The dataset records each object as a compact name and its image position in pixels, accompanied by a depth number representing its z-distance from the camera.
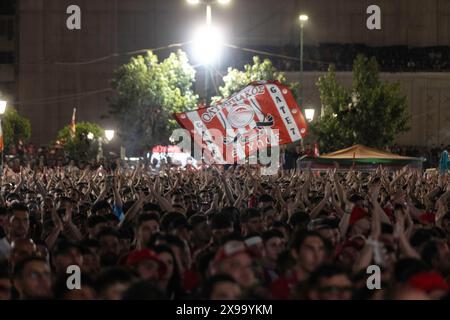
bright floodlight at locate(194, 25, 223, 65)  50.61
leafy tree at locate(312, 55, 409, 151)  43.25
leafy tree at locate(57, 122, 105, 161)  40.12
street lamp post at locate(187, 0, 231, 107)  28.44
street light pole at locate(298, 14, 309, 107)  39.47
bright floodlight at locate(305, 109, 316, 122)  36.50
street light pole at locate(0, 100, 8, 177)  24.98
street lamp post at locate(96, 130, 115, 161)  40.33
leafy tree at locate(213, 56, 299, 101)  41.34
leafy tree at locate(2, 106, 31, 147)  45.32
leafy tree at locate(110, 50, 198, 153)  41.34
